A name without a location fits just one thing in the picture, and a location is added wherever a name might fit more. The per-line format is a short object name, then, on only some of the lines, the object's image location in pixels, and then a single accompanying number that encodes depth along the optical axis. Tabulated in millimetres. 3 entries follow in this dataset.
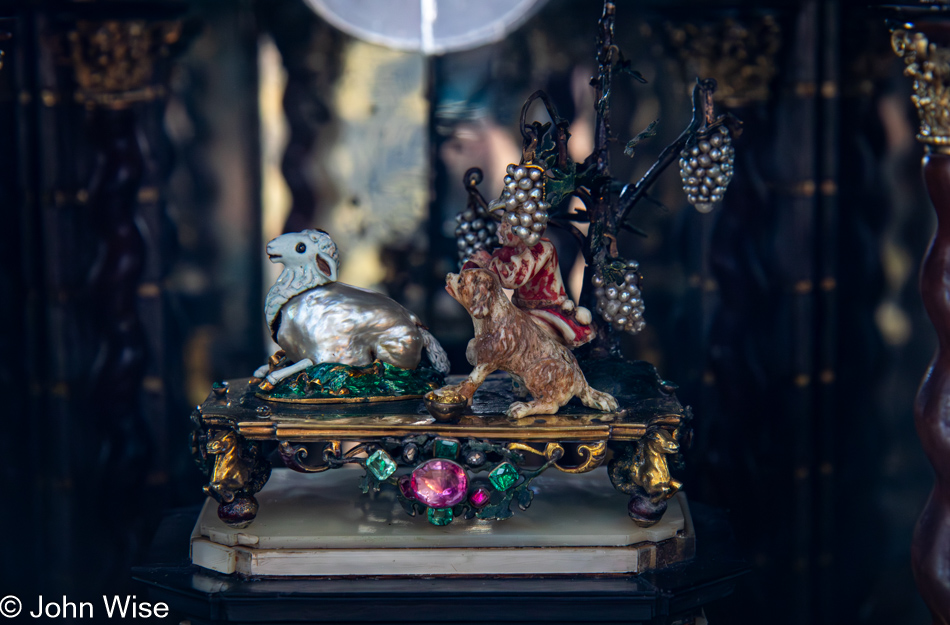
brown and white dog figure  2162
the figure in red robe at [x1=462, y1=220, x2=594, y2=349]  2234
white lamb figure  2289
